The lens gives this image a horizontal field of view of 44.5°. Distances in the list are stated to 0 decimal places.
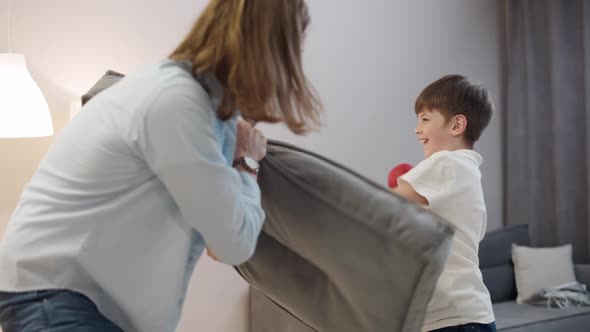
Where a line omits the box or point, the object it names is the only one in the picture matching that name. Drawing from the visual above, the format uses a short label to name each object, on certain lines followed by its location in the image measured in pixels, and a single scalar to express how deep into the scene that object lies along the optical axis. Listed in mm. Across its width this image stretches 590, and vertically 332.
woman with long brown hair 1060
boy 1650
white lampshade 2570
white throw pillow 3982
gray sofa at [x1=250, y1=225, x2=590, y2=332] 3322
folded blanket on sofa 3783
